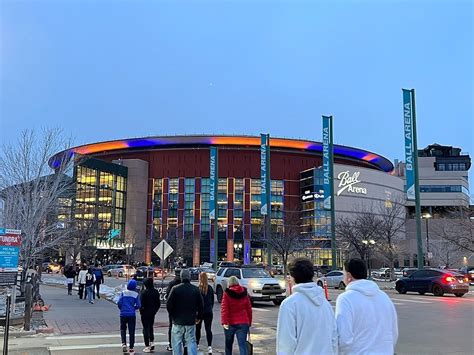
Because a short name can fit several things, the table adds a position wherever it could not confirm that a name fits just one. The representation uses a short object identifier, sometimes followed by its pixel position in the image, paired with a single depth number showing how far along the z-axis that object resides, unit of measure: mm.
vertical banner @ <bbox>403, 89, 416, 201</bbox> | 33719
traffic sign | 21950
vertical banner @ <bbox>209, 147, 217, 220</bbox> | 48969
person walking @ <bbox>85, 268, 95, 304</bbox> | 24095
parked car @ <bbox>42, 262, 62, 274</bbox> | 70888
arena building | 96938
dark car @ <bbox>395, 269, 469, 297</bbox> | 28017
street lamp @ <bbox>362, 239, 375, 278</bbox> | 48781
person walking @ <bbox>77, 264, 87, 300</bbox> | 25938
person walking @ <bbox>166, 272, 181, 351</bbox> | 11062
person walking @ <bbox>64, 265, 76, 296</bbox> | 29459
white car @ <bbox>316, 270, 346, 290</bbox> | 35088
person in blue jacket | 10688
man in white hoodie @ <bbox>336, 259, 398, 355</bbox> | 4133
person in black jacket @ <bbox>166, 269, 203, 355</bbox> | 8453
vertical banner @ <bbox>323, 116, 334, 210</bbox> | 40125
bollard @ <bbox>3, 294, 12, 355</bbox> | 9359
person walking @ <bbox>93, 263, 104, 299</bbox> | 26438
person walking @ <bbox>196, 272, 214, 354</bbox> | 10500
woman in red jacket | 8930
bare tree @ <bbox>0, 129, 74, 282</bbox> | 23094
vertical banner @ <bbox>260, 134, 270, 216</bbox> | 45250
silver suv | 22422
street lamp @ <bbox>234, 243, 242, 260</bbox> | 99125
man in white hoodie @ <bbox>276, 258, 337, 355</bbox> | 4090
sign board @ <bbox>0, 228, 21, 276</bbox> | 13445
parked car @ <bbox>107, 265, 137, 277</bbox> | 55700
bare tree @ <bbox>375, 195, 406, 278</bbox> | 44103
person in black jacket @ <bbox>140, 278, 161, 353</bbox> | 10961
